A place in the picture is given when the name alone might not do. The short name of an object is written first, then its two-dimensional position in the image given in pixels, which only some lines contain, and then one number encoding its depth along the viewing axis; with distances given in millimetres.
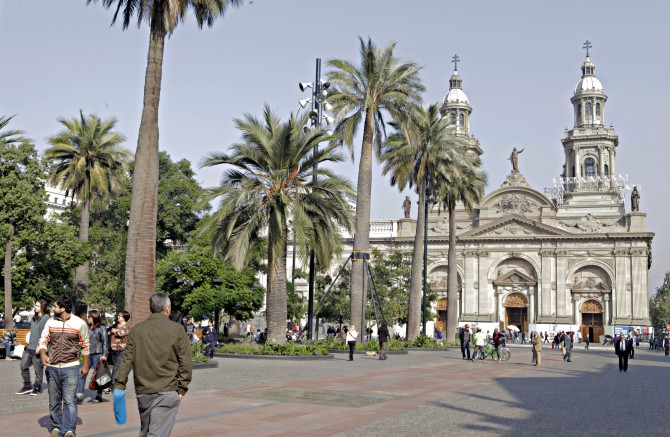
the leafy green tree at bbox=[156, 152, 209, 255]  57875
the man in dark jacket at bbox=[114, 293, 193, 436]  6645
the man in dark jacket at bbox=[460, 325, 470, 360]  32031
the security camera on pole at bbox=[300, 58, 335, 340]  28547
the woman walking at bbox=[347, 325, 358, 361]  27208
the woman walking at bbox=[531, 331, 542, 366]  29062
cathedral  72875
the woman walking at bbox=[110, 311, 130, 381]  13391
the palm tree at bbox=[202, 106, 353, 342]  26266
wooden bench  26812
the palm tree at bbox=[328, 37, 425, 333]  32656
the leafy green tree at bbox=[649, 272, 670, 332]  105681
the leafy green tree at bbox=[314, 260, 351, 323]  58594
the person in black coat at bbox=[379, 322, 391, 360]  28516
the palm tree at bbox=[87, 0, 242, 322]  18703
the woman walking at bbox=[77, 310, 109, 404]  12961
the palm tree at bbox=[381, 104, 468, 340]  40375
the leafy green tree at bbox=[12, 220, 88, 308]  35156
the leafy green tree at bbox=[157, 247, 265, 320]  39562
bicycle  32906
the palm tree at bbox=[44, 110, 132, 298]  41875
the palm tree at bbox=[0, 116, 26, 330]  31406
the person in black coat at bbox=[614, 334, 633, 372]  27125
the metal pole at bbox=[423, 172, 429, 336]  43028
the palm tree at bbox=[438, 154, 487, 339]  45750
